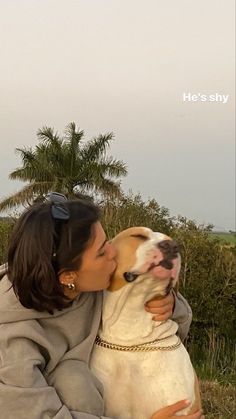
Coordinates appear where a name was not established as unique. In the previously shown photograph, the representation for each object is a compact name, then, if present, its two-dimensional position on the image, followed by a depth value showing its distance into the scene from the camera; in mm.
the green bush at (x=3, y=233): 11430
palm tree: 26031
